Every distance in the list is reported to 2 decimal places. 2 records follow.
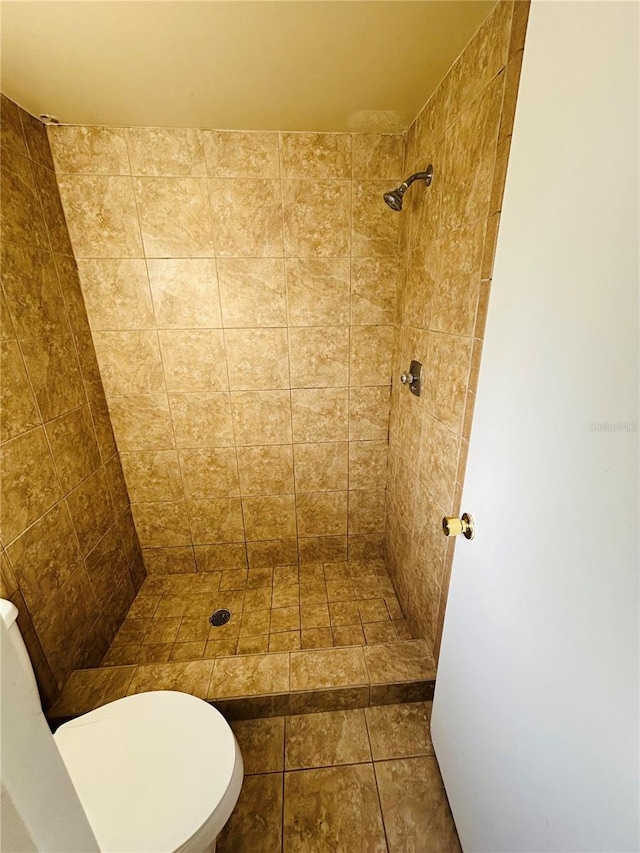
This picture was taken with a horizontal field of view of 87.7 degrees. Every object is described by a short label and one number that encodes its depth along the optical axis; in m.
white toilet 0.77
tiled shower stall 1.09
